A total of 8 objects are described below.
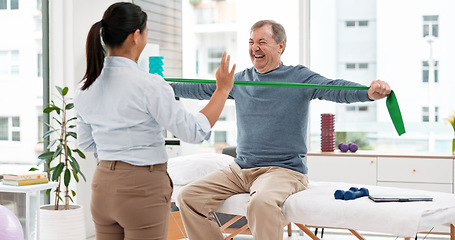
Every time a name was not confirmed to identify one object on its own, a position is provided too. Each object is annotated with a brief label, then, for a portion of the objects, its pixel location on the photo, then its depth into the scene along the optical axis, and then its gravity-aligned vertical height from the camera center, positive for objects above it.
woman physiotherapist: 1.71 -0.03
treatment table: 2.47 -0.44
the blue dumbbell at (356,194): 2.72 -0.39
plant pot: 3.63 -0.71
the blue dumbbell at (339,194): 2.74 -0.38
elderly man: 2.82 -0.09
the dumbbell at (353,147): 4.41 -0.25
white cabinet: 4.08 -0.40
